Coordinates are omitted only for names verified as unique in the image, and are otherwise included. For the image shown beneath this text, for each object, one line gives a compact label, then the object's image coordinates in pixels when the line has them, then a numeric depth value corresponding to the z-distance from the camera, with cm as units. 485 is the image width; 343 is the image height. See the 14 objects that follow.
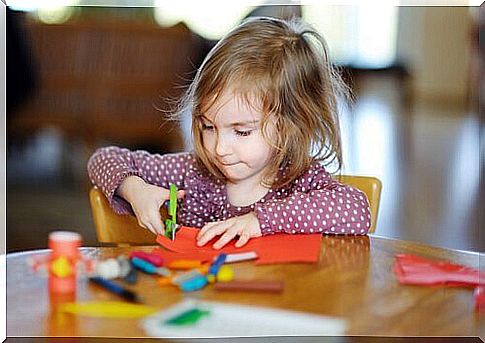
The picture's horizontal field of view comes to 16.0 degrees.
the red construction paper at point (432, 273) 181
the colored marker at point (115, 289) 175
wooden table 173
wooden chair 193
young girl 191
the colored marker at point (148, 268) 179
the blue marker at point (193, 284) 177
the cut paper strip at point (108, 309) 173
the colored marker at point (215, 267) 179
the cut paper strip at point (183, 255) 183
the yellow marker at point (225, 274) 178
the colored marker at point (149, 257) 181
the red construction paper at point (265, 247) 183
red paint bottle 177
